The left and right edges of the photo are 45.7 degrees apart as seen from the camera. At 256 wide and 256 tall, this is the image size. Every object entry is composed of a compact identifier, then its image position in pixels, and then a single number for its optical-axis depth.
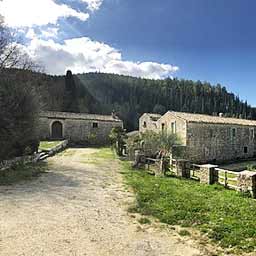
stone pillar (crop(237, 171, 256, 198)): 10.67
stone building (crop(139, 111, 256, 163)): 27.62
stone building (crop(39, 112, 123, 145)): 38.75
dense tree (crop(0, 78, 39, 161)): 16.52
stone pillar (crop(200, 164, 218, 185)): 13.25
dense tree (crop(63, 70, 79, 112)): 57.53
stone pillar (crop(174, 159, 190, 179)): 15.39
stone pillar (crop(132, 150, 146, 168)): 19.09
